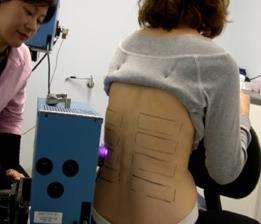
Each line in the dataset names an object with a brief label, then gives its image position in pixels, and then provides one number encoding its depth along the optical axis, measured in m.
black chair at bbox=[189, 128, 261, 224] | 1.12
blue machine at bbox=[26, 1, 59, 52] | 1.80
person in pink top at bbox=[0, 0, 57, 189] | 1.07
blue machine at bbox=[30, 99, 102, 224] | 0.85
